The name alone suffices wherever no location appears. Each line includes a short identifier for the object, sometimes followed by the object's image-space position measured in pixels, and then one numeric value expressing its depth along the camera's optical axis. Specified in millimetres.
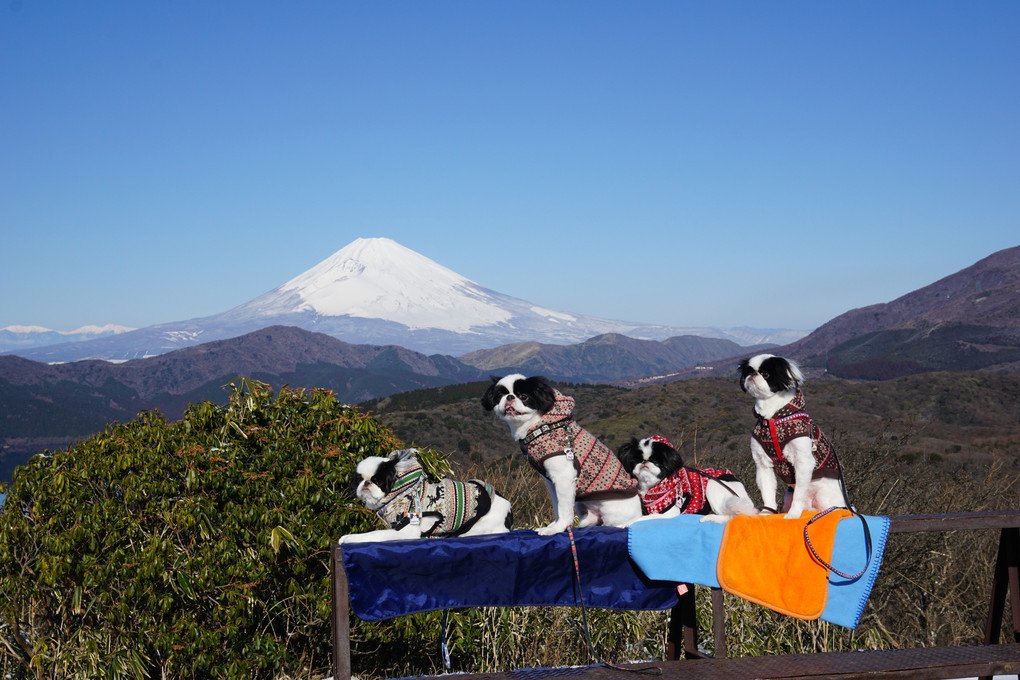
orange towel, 3453
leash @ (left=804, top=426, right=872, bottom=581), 3412
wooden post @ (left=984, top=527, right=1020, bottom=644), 3900
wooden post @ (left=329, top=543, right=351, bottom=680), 3385
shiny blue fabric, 3529
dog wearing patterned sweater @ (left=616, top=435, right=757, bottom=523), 3900
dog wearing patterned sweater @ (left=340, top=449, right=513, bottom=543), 3602
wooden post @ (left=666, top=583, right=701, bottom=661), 4105
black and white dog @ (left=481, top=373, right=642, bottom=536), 3592
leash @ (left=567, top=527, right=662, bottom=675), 3414
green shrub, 4277
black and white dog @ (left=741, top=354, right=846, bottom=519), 3441
